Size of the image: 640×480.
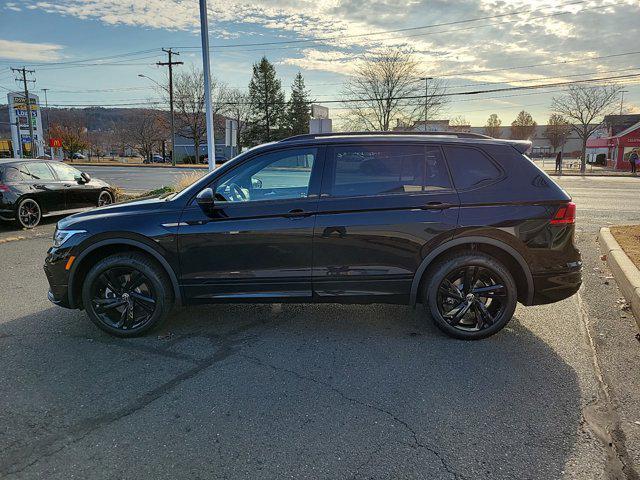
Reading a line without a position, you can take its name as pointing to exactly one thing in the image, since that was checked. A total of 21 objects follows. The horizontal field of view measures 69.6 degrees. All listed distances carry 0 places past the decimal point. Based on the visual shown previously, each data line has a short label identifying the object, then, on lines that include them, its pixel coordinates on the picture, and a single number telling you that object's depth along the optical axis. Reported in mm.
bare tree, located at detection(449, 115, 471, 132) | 62725
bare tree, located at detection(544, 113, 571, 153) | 64969
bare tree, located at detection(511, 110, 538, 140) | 86500
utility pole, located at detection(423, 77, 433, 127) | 44322
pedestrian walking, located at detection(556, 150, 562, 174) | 35184
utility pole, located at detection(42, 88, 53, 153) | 75438
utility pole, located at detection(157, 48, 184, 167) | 48728
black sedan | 9797
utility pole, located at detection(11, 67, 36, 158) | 54969
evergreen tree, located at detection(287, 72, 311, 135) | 69250
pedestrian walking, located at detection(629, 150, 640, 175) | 34719
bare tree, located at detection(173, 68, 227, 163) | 61719
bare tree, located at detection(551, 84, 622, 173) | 43531
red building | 42094
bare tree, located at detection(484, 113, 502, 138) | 86531
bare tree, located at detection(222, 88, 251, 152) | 65125
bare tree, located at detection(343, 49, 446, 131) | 43938
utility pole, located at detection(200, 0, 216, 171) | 13555
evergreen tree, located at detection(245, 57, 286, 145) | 70438
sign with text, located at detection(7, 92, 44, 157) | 55750
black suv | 3979
